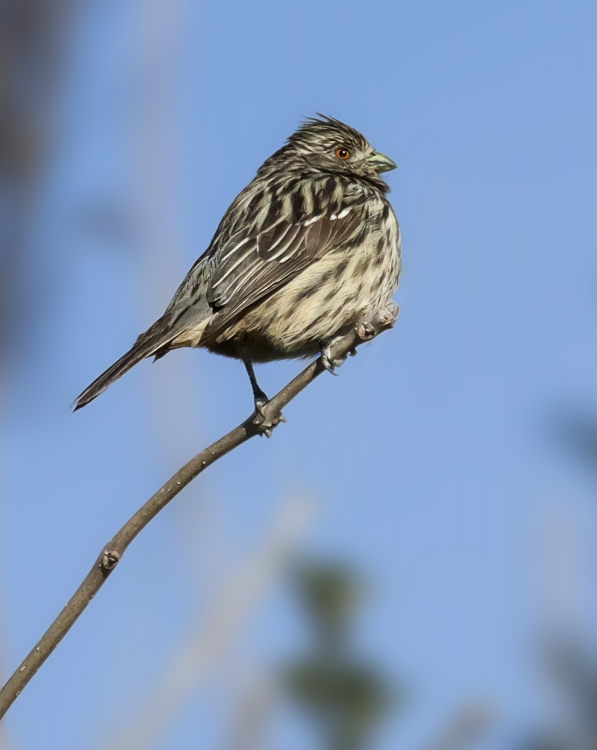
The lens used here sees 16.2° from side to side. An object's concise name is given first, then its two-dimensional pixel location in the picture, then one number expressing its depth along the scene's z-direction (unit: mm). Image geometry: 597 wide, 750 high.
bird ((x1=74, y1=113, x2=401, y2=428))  10234
